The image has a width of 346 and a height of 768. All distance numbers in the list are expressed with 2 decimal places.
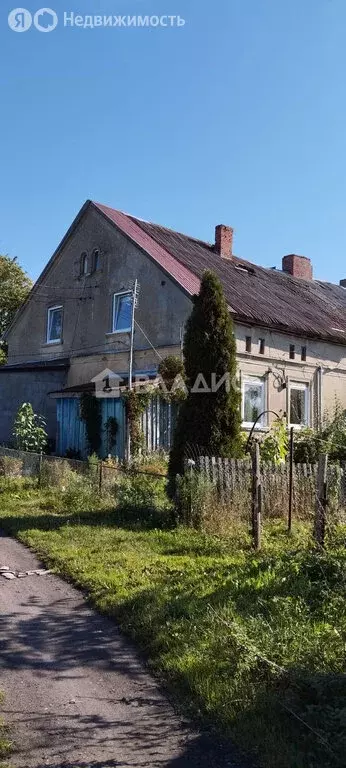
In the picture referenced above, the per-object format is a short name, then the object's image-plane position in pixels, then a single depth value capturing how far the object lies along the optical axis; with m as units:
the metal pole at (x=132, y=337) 16.25
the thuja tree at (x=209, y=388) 10.82
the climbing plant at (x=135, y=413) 16.20
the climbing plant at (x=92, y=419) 17.34
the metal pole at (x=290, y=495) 9.27
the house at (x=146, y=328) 18.30
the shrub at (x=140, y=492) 10.61
